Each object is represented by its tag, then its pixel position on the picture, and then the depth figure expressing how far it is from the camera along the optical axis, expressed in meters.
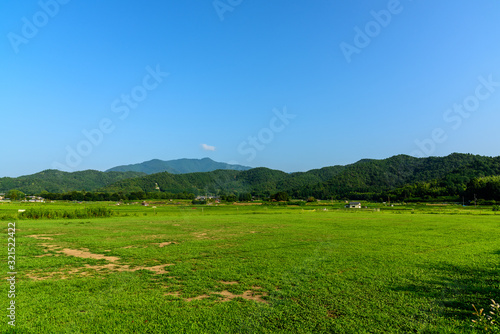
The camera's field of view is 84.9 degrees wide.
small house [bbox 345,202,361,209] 86.12
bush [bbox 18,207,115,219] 38.22
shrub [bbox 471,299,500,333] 5.36
